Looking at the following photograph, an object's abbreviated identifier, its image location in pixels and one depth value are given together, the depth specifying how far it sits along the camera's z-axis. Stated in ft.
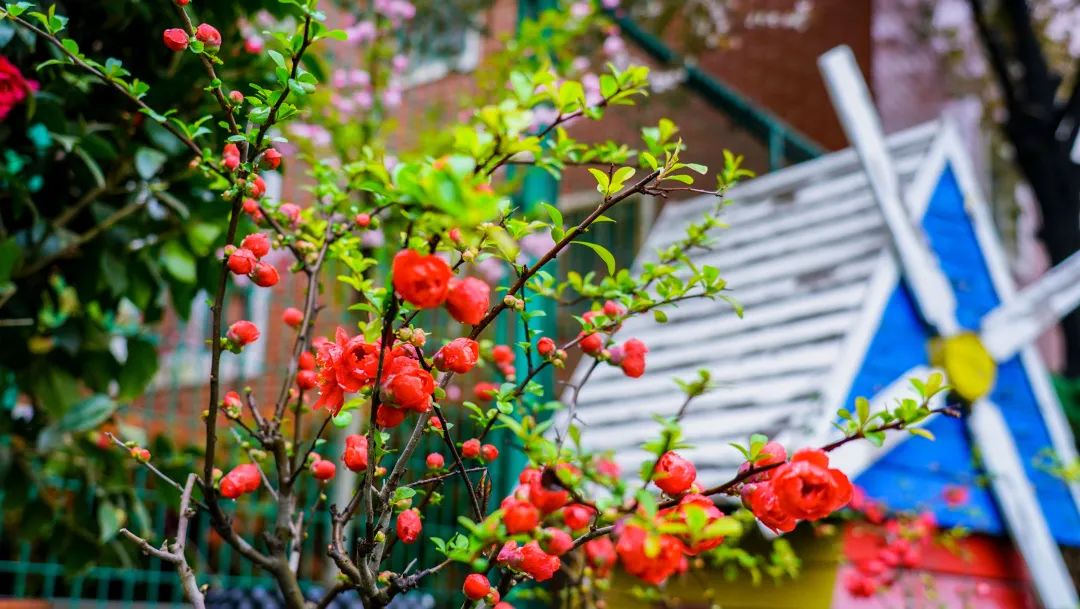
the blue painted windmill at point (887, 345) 8.41
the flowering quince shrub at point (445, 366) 2.37
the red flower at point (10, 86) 4.62
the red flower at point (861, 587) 7.03
